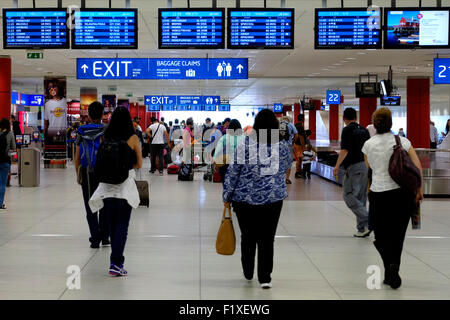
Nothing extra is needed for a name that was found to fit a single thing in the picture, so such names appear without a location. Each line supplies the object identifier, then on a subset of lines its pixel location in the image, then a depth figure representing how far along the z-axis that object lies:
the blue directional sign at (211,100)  31.22
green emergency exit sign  17.38
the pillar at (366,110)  36.44
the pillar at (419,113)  29.04
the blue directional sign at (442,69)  18.56
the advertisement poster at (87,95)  35.91
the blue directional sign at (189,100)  31.17
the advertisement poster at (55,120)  24.41
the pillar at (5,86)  19.64
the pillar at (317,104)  46.73
